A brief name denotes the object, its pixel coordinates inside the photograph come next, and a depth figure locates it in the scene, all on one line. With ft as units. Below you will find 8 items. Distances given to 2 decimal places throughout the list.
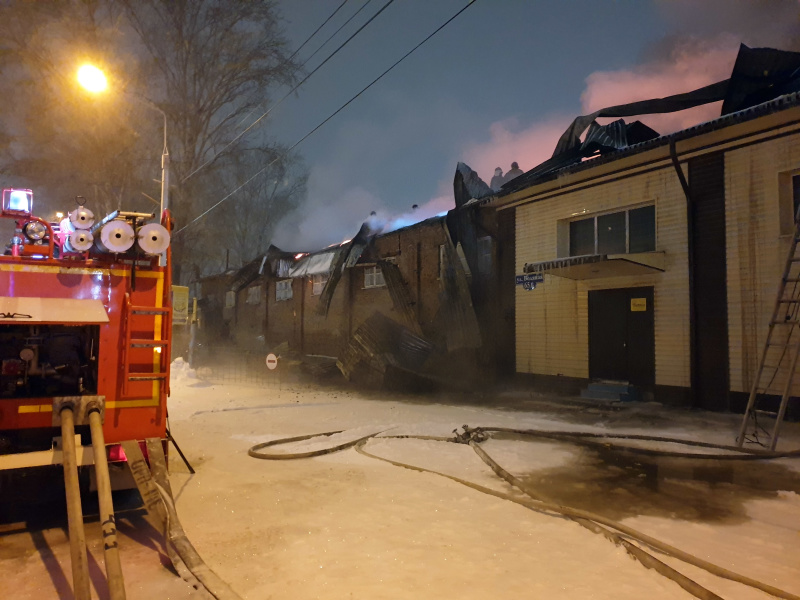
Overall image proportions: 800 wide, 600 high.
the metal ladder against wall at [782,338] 23.39
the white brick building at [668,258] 30.22
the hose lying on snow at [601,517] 10.76
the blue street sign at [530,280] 43.26
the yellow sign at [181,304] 61.57
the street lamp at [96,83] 37.73
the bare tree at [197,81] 75.36
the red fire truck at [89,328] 13.76
